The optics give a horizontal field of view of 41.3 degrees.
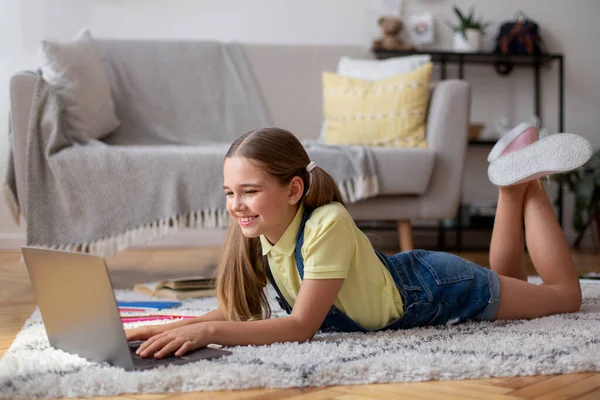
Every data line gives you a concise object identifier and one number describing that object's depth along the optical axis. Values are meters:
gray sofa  2.47
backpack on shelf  4.06
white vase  4.02
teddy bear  3.94
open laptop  1.11
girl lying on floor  1.32
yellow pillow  2.99
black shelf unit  3.97
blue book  2.01
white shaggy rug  1.07
